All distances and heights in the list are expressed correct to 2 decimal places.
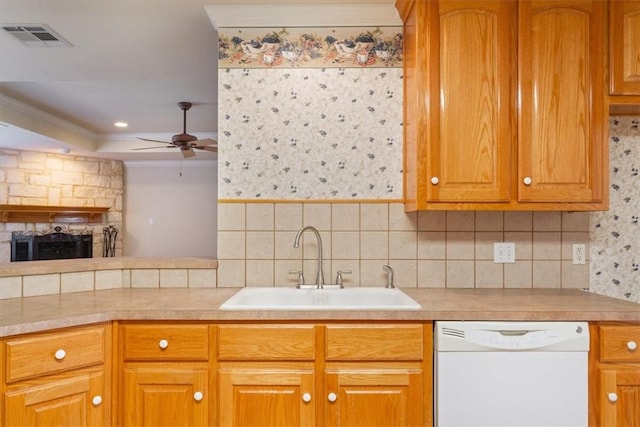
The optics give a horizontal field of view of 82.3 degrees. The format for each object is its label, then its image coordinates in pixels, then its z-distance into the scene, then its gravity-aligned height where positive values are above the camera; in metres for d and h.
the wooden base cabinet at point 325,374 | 1.44 -0.61
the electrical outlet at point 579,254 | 1.97 -0.18
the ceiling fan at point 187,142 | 4.13 +0.88
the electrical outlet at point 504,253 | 1.99 -0.18
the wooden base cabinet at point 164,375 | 1.43 -0.62
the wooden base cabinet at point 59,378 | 1.26 -0.58
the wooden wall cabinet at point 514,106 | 1.67 +0.53
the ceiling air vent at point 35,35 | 2.07 +1.07
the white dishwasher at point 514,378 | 1.41 -0.61
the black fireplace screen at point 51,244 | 5.18 -0.40
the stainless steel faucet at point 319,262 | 1.94 -0.23
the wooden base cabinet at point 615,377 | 1.42 -0.61
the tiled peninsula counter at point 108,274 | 1.76 -0.29
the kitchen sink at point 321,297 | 1.83 -0.40
